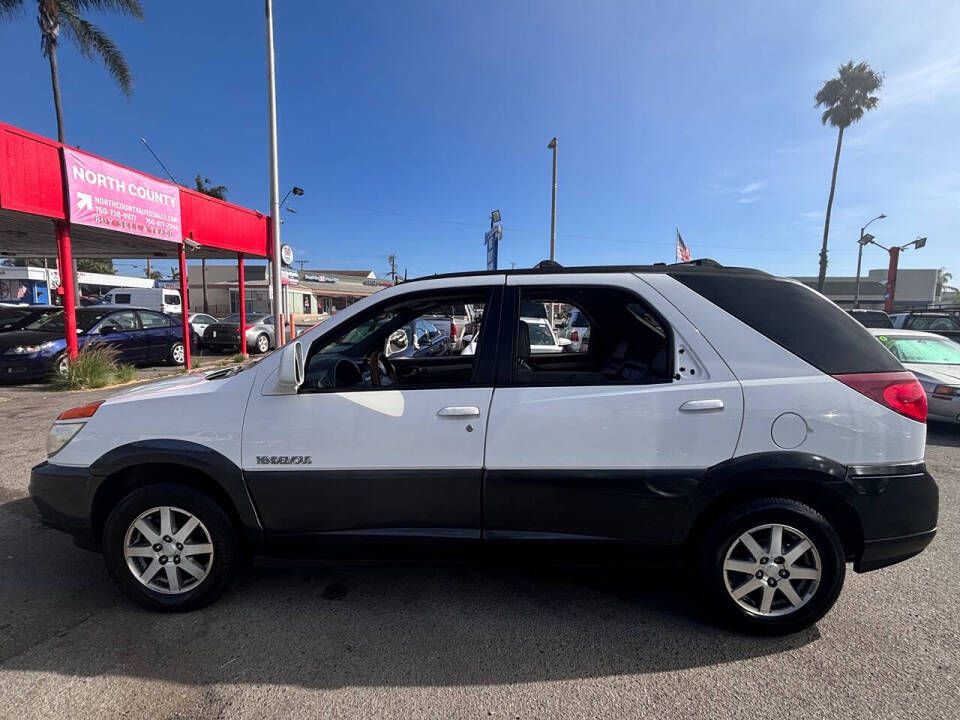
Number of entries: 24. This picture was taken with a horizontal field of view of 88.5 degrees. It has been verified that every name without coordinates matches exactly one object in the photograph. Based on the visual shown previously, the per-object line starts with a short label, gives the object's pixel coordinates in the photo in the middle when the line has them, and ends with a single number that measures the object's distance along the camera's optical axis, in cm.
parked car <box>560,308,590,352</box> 420
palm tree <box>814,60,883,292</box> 2970
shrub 914
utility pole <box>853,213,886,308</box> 3292
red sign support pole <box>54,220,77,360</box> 865
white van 2472
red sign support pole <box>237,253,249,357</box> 1415
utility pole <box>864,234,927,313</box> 3148
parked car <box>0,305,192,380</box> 934
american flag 1486
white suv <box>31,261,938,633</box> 239
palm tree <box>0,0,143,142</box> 1842
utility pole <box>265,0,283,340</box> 1089
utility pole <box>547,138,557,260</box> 1966
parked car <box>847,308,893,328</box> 1365
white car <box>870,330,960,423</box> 634
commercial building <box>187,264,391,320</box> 4256
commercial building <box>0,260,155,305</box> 3056
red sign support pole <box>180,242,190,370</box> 1170
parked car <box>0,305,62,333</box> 1019
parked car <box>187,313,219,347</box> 1755
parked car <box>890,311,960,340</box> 1270
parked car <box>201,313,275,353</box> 1653
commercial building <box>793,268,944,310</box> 5444
